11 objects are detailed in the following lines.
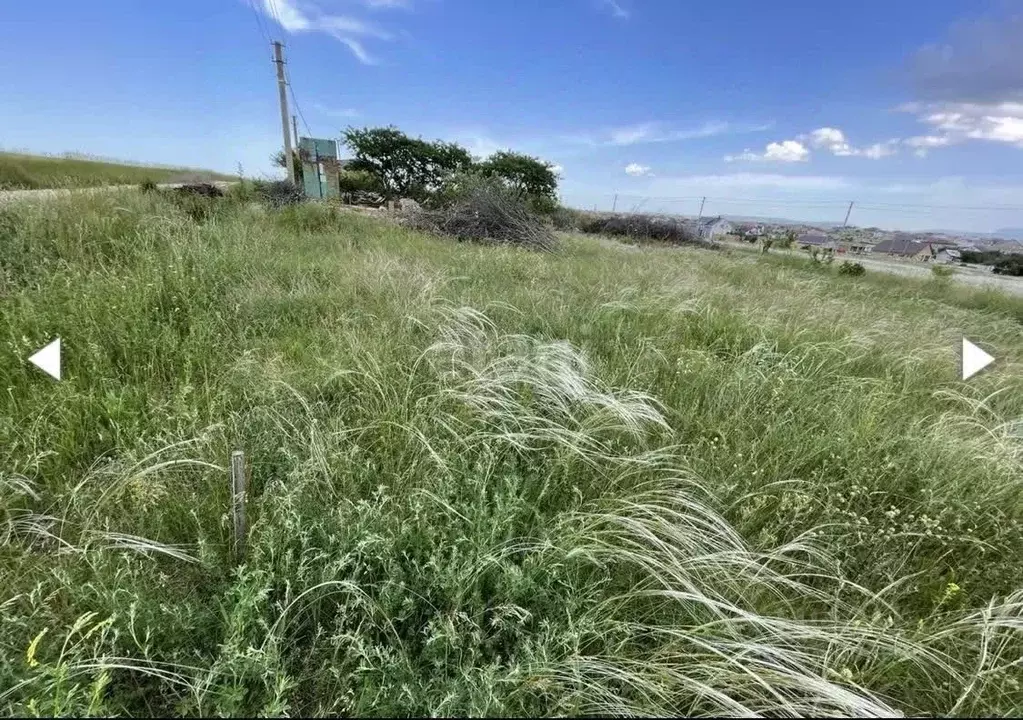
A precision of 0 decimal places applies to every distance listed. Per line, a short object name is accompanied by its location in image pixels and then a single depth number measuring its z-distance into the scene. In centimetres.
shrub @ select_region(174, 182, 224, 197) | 646
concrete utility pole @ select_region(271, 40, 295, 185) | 1433
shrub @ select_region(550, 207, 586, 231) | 1638
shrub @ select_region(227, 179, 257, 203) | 839
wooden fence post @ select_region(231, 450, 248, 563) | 127
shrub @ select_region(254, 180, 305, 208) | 969
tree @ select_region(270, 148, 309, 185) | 1492
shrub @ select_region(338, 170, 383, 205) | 2216
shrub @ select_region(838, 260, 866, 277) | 1179
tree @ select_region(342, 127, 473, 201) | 2348
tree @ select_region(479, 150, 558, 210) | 2503
